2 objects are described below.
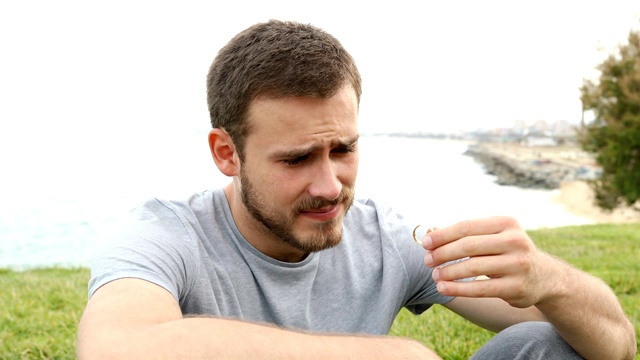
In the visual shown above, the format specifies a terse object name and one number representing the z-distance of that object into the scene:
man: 0.70
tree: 17.18
